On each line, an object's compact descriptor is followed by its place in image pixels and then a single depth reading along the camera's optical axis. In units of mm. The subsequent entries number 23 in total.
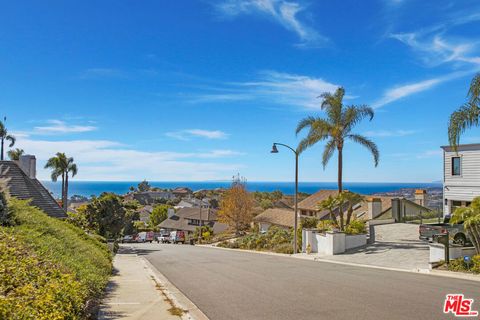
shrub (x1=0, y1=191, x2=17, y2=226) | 11180
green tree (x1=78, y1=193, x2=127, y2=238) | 38375
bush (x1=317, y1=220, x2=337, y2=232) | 25916
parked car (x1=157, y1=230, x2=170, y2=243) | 69100
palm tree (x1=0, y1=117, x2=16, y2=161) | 64350
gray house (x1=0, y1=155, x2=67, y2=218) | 19491
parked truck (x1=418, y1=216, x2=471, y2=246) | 19156
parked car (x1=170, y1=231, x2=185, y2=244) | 66125
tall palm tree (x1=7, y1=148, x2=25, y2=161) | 68875
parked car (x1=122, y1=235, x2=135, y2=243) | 66362
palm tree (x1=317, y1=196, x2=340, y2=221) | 26558
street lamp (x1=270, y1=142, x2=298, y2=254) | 26912
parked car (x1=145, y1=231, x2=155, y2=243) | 72712
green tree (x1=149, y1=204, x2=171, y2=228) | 106000
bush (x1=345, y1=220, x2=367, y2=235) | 25859
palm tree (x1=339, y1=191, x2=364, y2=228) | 26312
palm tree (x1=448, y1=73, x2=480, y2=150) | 19672
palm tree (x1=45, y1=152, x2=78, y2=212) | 71000
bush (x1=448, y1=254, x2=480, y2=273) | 15398
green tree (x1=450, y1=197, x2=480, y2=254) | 16234
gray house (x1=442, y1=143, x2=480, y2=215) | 28109
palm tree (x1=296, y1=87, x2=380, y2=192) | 29016
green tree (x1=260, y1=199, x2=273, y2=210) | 94212
